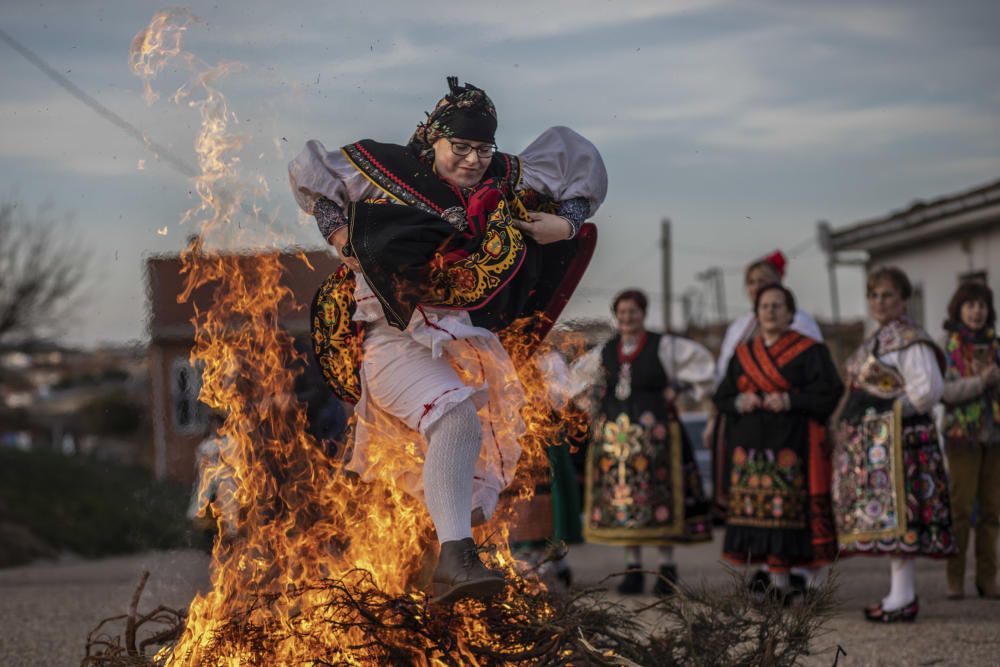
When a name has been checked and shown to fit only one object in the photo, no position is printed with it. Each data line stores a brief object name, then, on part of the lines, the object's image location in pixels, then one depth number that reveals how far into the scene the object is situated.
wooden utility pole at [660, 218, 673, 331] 31.32
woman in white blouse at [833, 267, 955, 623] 7.37
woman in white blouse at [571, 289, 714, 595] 9.02
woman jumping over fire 4.10
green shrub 15.39
